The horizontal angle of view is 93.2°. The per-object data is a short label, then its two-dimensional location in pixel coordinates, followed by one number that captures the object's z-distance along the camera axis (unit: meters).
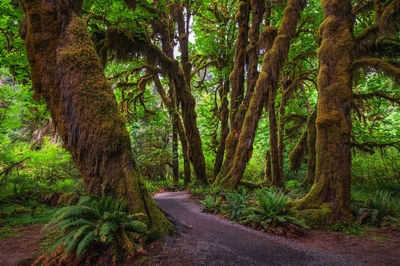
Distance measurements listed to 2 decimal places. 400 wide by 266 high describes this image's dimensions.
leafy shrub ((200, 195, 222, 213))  6.62
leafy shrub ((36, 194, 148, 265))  2.73
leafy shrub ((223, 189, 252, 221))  5.38
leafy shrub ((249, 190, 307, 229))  4.49
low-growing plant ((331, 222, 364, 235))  4.22
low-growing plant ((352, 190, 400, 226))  4.60
